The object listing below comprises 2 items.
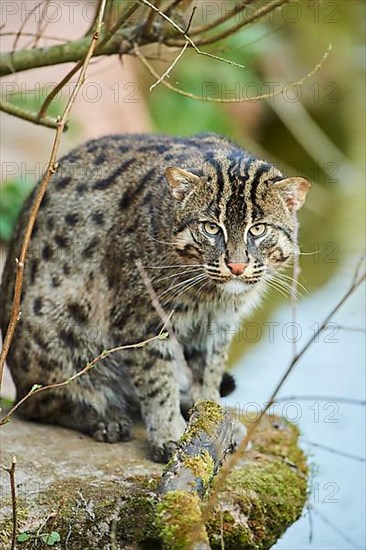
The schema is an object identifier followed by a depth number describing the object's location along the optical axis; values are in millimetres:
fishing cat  10898
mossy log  7656
